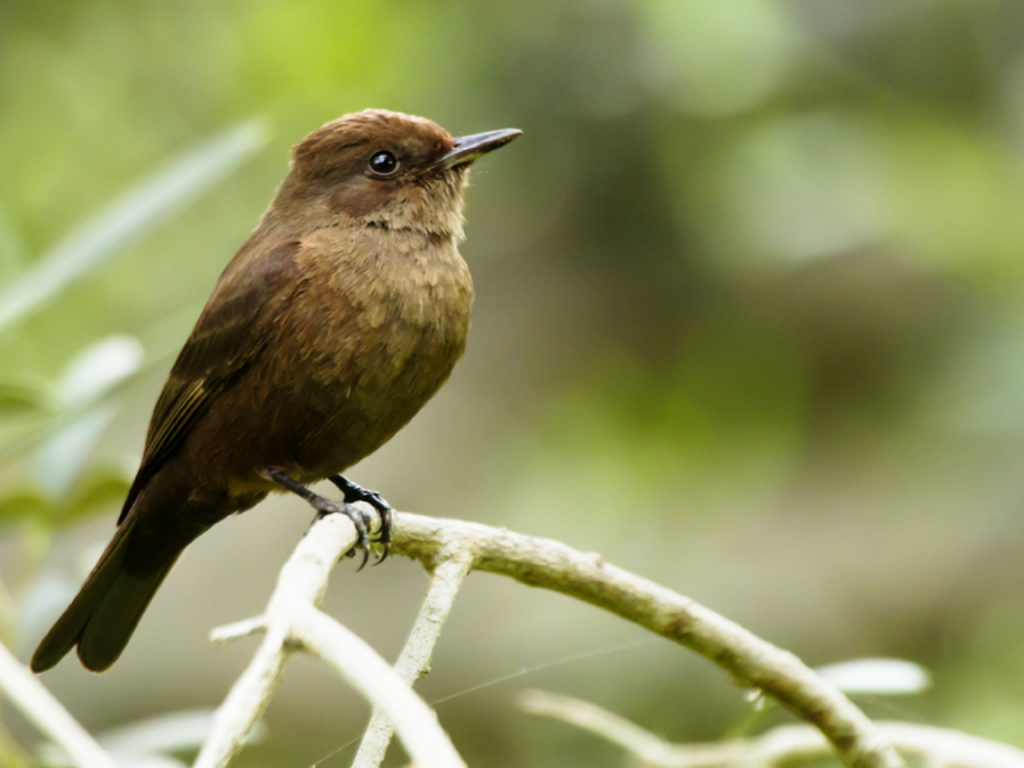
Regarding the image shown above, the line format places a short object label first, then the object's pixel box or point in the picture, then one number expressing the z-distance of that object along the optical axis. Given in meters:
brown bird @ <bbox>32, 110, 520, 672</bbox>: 5.41
